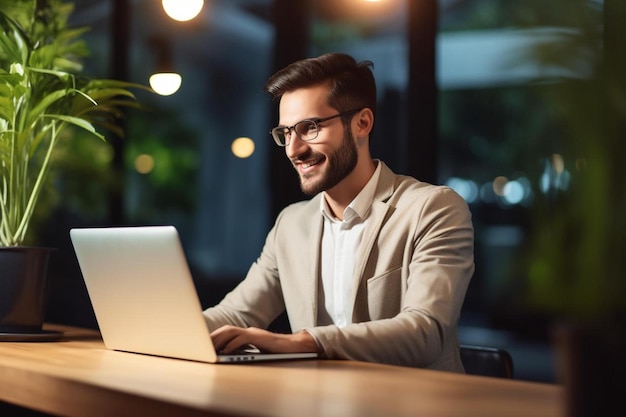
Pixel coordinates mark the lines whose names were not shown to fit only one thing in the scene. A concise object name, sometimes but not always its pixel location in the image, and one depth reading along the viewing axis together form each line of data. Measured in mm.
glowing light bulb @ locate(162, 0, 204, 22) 3361
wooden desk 1241
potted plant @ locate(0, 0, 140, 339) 2414
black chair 2146
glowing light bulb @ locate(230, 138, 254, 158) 4035
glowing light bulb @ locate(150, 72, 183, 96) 4207
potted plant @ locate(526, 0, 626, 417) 821
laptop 1733
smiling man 2254
